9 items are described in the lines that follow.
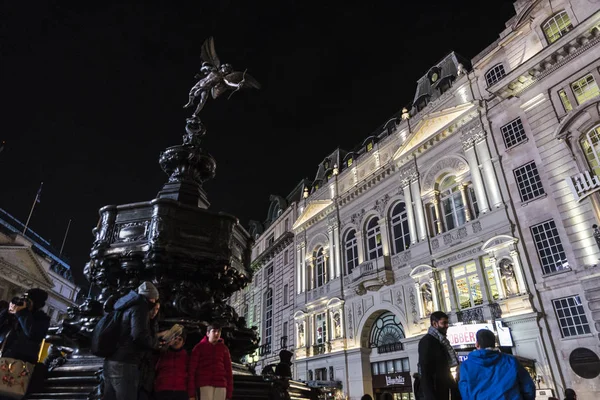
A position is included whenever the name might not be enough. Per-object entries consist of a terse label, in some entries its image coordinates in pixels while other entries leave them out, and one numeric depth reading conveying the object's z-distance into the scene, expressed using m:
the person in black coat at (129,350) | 3.29
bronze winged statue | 9.16
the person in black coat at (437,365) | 4.06
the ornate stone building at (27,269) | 41.47
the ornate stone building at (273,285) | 32.44
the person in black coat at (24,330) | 3.71
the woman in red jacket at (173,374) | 3.73
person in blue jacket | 3.34
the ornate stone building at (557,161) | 13.82
